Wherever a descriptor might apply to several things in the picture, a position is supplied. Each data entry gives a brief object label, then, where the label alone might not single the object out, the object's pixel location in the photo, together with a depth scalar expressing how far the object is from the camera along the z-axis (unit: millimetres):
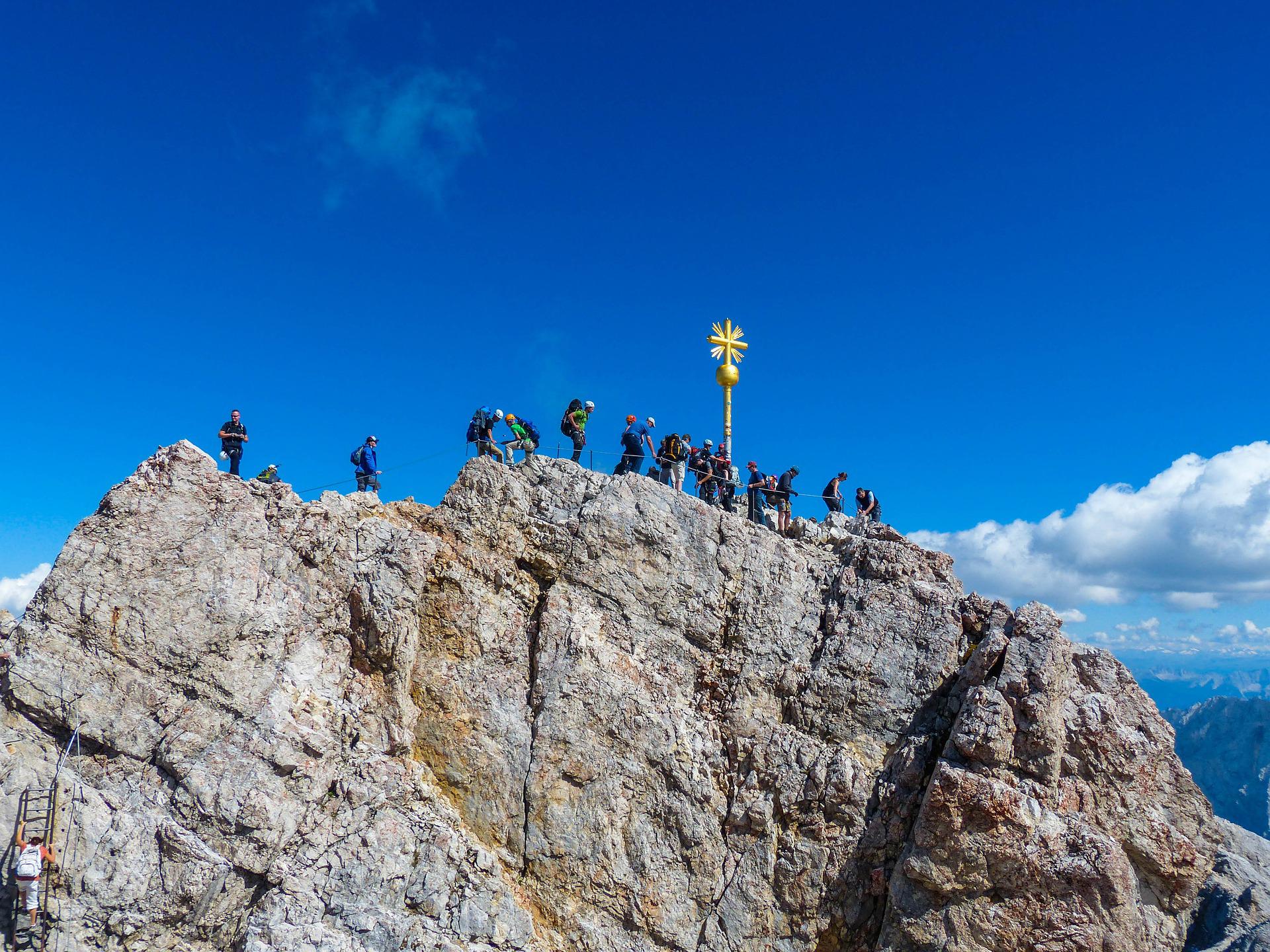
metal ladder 18688
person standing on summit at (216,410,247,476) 25703
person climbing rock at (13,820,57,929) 18266
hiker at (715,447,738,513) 30828
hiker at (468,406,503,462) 28970
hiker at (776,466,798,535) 31438
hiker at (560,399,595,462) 29375
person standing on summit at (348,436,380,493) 27828
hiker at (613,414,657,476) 29484
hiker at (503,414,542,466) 29188
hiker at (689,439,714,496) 30609
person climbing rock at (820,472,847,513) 32281
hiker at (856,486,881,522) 32406
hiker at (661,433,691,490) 29906
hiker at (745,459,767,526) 30906
